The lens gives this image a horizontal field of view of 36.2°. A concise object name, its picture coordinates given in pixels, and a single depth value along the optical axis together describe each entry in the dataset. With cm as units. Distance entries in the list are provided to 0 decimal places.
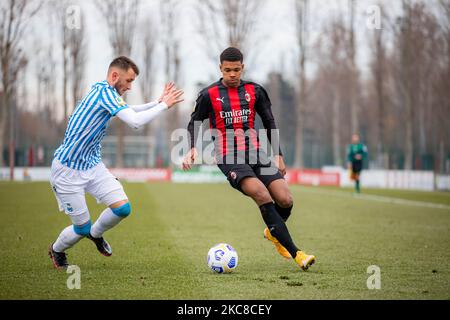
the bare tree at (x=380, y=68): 4094
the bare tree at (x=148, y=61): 5622
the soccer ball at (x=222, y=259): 774
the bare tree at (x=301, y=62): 4656
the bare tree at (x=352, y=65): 4266
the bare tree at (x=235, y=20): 4541
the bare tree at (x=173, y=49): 5139
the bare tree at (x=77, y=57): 4666
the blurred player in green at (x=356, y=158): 2797
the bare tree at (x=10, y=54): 3616
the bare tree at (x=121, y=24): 4816
